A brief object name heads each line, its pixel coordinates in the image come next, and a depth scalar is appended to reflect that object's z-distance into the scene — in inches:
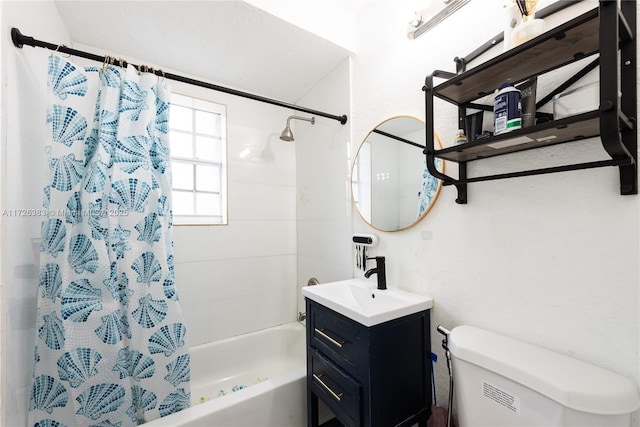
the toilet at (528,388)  24.5
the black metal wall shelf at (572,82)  22.5
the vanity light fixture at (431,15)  44.3
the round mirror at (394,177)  49.8
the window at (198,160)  78.4
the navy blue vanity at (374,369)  39.1
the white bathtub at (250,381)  48.3
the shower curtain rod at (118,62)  38.6
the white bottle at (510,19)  33.9
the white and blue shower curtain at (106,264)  43.3
